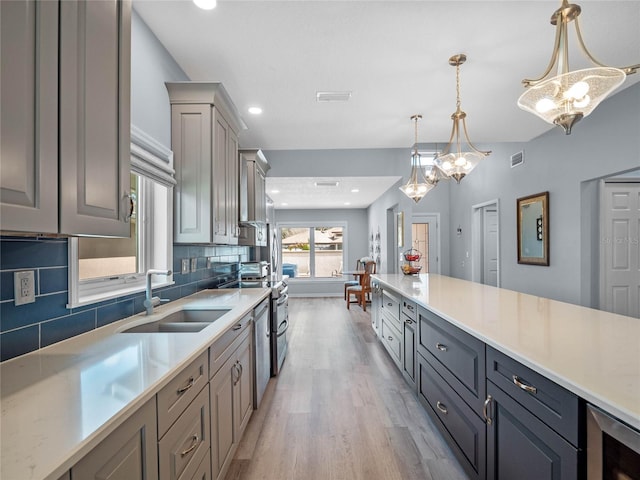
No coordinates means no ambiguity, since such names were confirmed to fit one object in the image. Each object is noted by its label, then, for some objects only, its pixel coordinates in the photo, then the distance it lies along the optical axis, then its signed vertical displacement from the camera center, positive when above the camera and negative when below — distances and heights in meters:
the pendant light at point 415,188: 3.93 +0.70
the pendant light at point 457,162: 2.98 +0.77
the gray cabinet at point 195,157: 2.36 +0.65
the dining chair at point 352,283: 7.34 -0.91
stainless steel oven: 3.15 -0.88
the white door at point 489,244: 6.09 -0.01
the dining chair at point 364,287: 6.64 -0.94
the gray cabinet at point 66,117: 0.81 +0.38
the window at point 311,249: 8.71 -0.14
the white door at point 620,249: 3.47 -0.06
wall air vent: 4.74 +1.28
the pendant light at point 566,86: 1.58 +0.82
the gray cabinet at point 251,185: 3.60 +0.70
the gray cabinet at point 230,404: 1.56 -0.91
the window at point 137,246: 1.63 -0.01
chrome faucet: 1.87 -0.32
